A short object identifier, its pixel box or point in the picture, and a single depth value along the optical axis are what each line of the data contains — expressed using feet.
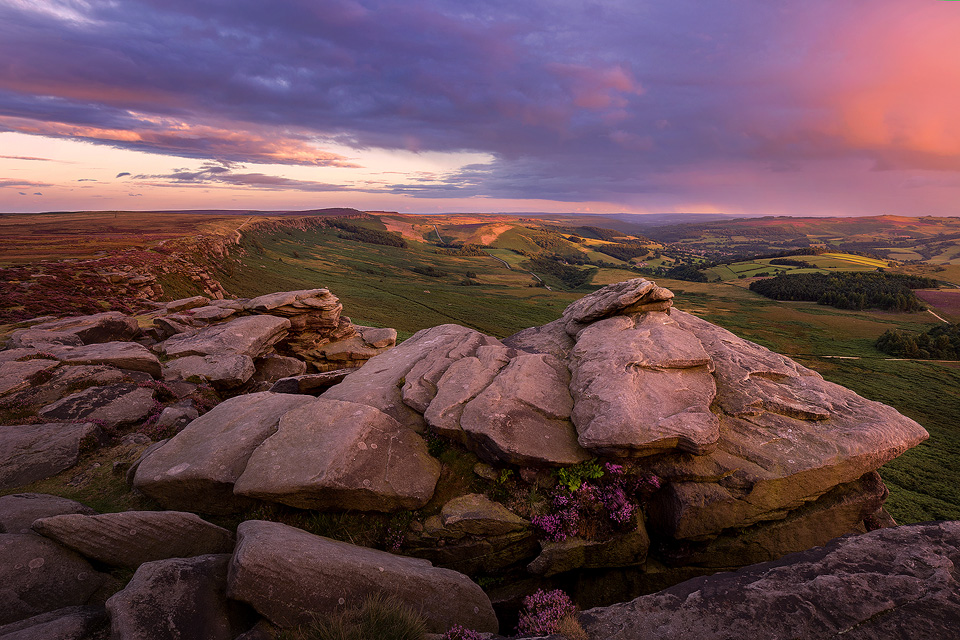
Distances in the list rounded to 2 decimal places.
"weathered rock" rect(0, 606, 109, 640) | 20.51
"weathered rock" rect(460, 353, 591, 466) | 36.96
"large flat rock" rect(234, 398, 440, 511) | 33.12
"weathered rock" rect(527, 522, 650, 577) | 34.50
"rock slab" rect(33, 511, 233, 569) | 27.25
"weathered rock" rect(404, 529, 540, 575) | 34.35
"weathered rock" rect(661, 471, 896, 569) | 36.60
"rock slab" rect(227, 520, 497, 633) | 23.99
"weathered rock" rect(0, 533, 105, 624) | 23.76
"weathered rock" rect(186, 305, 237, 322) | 94.17
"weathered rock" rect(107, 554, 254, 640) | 21.25
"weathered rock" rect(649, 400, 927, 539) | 35.50
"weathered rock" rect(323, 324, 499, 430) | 46.83
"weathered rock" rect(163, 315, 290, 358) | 74.49
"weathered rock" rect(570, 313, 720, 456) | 35.81
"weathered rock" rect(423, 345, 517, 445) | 41.29
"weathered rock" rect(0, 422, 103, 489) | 38.01
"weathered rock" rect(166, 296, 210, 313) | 105.91
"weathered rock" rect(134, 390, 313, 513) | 34.86
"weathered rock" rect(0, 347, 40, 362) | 57.52
